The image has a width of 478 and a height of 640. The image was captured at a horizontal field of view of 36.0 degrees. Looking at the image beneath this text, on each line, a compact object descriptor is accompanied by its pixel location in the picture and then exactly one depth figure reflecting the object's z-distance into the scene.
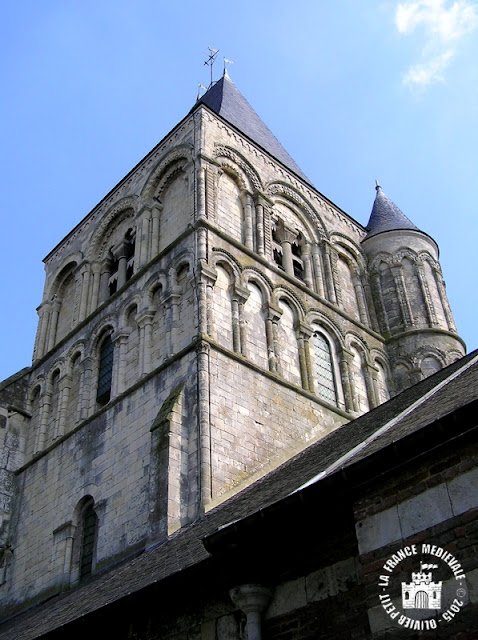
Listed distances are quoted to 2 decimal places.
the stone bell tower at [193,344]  14.05
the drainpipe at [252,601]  7.37
